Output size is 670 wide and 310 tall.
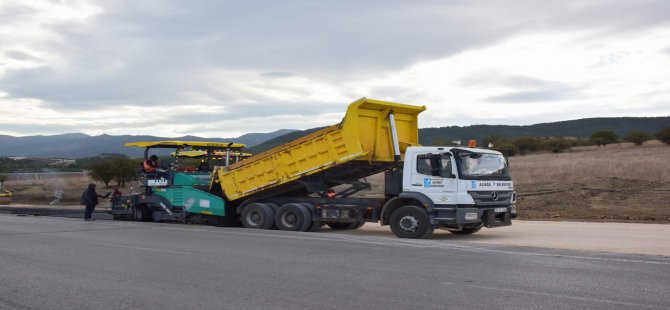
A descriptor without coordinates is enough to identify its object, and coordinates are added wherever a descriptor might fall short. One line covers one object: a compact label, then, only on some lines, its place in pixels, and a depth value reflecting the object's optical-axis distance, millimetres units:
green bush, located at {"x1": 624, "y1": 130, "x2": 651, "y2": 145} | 75312
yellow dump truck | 15383
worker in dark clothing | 21562
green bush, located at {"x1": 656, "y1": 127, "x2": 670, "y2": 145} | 69375
